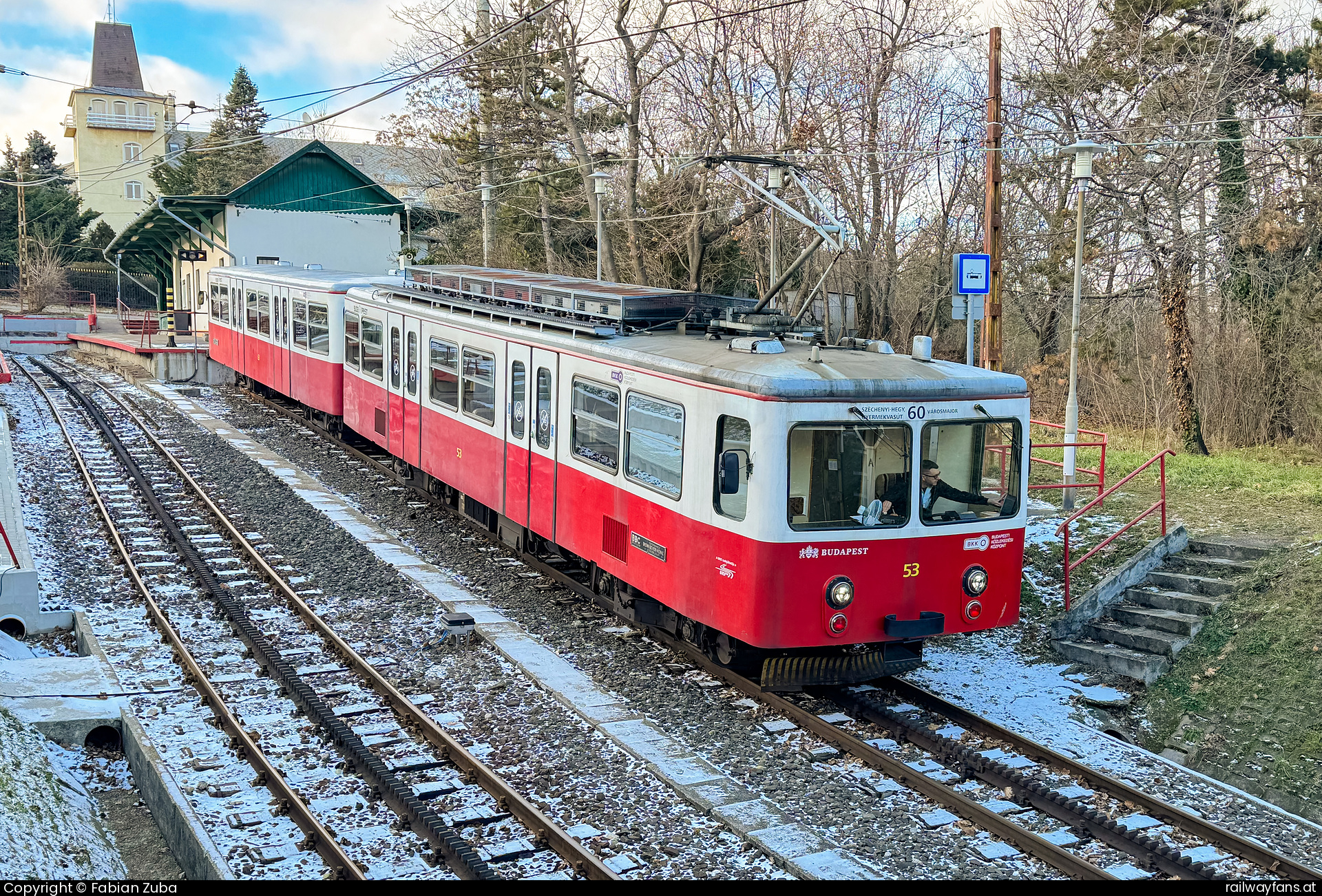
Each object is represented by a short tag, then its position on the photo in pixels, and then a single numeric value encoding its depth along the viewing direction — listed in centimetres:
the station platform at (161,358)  3167
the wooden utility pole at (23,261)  5706
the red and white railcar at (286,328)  1959
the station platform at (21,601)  1055
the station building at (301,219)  4084
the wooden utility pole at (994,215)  1478
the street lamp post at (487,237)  3234
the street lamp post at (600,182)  2373
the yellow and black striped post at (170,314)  3469
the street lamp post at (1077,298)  1346
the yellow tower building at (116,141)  7812
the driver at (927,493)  855
